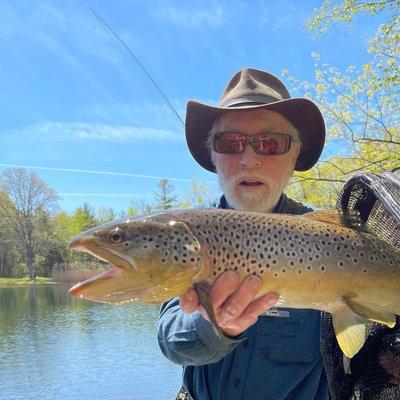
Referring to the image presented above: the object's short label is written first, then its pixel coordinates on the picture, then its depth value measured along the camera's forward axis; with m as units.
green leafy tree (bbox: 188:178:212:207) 48.58
